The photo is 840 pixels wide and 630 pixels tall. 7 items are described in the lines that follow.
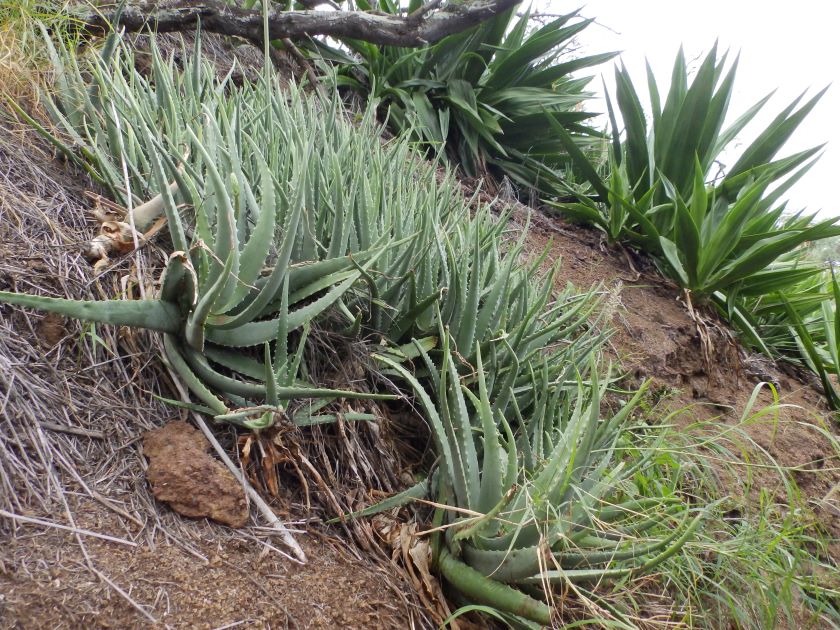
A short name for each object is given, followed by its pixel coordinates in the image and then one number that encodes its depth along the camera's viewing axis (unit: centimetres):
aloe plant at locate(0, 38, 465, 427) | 135
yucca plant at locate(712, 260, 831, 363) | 336
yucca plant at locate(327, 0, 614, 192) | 390
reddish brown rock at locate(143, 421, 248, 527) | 125
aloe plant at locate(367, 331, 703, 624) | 129
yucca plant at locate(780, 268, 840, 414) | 312
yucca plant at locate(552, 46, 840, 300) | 316
